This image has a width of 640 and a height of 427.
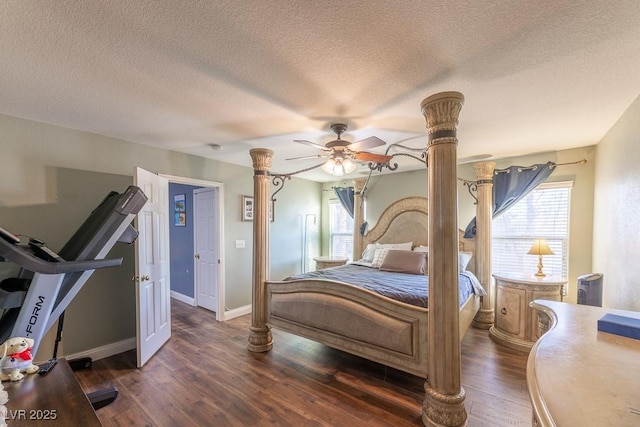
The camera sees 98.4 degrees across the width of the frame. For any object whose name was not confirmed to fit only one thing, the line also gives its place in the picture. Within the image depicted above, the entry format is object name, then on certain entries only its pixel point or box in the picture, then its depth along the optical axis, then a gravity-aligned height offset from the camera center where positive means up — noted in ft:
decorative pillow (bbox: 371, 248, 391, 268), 13.48 -2.46
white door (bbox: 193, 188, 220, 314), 14.98 -2.30
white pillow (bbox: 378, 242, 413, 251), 14.21 -2.02
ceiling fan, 8.29 +1.68
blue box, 4.08 -1.80
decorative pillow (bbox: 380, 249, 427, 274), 11.92 -2.41
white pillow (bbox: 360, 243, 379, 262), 14.80 -2.43
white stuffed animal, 4.66 -2.64
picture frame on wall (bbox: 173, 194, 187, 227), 17.35 -0.14
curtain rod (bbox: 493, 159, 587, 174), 11.14 +1.78
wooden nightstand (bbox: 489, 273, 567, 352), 10.16 -3.80
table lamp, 10.77 -1.66
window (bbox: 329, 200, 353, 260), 19.10 -1.65
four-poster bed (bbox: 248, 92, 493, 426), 6.29 -2.97
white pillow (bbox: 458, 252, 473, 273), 12.24 -2.34
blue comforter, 7.96 -2.69
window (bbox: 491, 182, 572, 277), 11.79 -1.05
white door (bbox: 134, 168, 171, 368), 9.32 -2.24
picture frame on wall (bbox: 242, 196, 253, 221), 14.90 -0.01
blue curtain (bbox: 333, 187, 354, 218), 17.83 +0.70
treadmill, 6.01 -1.39
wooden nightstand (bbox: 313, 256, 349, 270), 16.06 -3.18
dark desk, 3.72 -2.91
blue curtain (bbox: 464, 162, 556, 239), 11.79 +1.08
